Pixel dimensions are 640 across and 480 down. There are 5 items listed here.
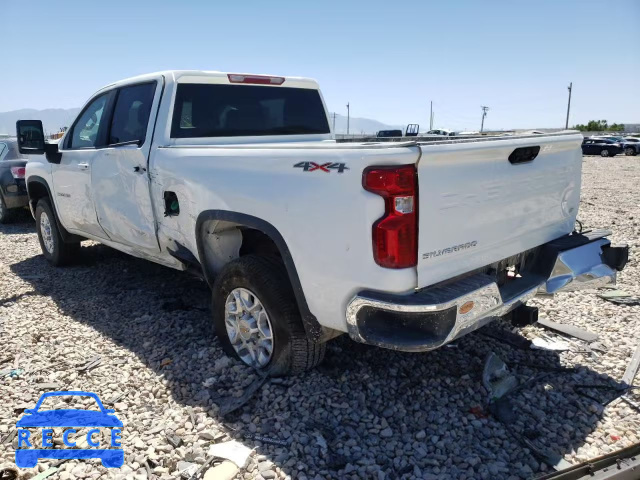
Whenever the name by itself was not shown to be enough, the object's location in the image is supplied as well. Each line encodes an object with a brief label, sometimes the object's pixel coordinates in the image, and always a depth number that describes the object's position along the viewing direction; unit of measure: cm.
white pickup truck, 241
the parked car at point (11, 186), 912
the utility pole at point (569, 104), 7199
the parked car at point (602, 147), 3403
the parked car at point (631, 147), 3453
